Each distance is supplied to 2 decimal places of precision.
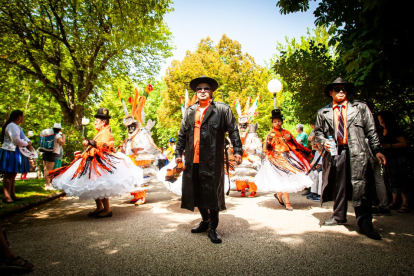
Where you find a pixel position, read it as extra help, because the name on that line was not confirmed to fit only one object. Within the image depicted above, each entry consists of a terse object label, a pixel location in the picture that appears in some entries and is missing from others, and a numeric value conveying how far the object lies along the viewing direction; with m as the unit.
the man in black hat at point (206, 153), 3.54
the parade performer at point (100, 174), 4.39
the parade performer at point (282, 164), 5.46
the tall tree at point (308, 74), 6.07
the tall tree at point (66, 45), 10.34
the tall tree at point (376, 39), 3.25
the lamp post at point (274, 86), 6.68
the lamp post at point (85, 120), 14.95
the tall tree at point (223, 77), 23.20
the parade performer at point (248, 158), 7.34
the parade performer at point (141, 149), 6.34
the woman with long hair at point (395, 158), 4.98
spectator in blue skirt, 5.77
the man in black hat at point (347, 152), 3.53
